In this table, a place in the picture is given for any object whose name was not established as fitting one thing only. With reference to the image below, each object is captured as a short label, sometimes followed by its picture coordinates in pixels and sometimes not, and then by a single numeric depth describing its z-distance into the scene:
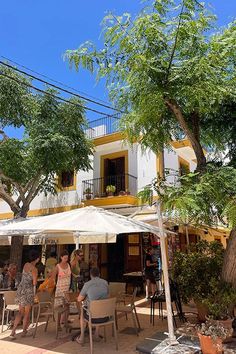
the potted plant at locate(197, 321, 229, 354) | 4.57
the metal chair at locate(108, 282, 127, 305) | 7.72
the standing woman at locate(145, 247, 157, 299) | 11.33
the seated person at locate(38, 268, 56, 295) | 8.36
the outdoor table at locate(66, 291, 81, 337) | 6.86
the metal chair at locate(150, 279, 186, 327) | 7.60
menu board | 16.16
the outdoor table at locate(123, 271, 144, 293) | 11.63
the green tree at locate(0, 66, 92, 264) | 12.54
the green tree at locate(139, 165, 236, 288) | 4.44
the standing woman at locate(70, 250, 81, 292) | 9.91
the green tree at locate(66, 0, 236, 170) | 5.14
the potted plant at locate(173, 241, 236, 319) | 5.44
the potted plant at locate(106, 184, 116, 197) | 15.30
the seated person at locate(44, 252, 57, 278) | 11.79
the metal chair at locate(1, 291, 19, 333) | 7.40
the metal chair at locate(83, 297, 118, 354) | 5.75
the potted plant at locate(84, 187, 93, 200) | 15.88
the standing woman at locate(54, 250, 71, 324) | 7.26
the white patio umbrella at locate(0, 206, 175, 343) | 6.26
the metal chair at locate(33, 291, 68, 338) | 6.79
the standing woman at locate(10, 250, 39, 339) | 6.96
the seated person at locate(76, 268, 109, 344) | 6.11
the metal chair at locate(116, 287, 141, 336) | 6.89
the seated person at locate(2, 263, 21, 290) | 9.84
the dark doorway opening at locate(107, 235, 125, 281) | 16.06
